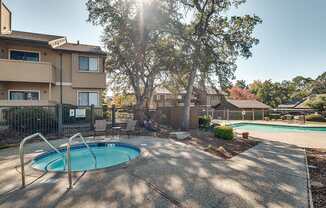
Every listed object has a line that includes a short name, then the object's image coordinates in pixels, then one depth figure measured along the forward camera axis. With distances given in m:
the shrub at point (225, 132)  10.99
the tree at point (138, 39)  13.47
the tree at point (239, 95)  49.06
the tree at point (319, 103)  29.92
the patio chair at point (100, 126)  11.14
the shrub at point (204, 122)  15.27
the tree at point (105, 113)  15.83
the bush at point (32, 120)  10.60
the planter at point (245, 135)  12.12
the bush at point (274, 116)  31.22
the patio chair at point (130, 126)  11.60
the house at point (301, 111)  31.78
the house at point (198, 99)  32.41
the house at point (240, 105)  36.01
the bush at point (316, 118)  26.85
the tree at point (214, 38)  13.73
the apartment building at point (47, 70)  13.16
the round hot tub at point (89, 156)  7.20
